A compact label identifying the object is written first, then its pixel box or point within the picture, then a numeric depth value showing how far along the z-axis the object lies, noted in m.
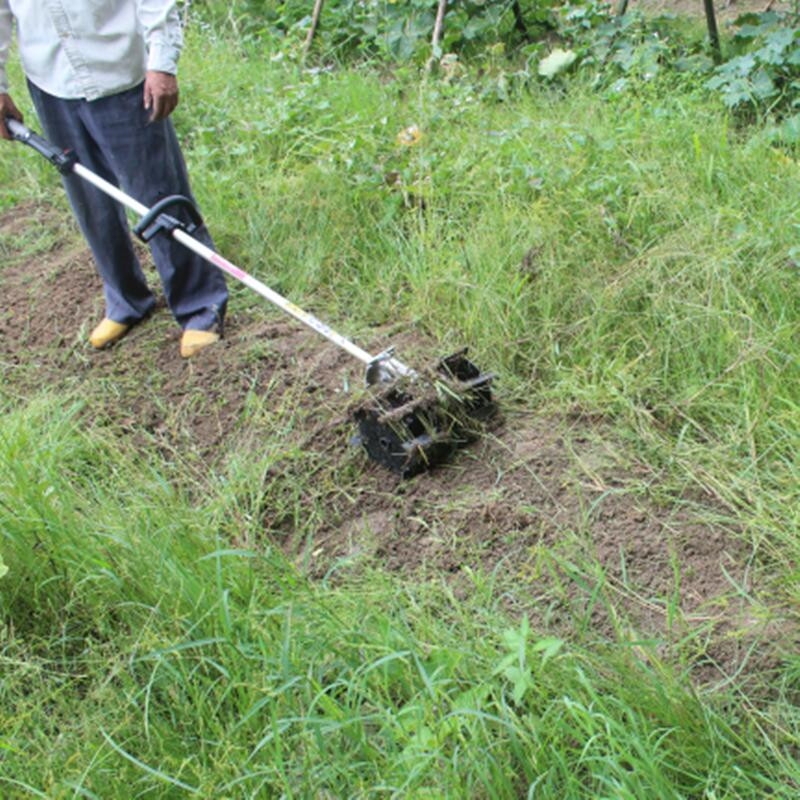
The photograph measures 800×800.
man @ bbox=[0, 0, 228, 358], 3.55
